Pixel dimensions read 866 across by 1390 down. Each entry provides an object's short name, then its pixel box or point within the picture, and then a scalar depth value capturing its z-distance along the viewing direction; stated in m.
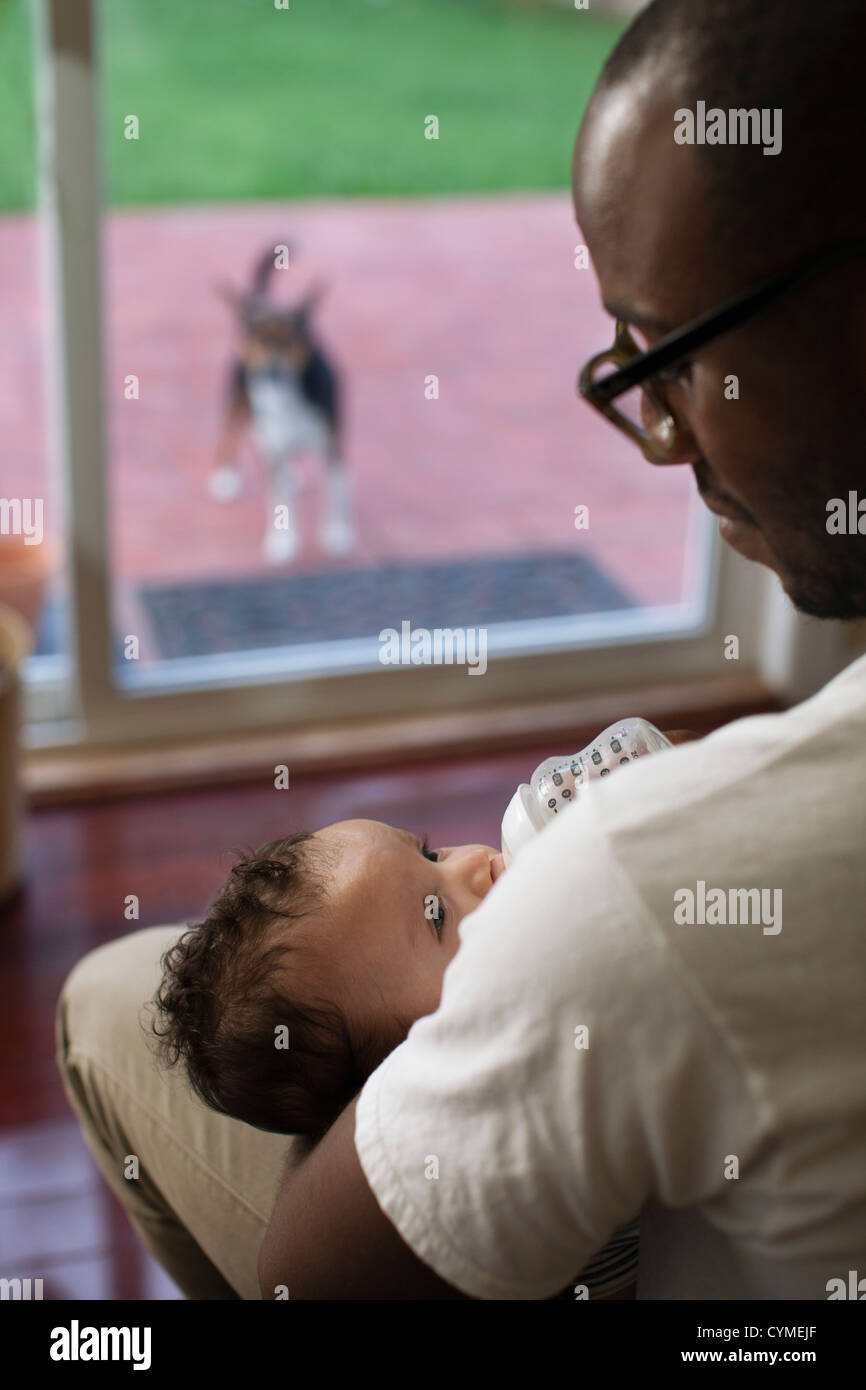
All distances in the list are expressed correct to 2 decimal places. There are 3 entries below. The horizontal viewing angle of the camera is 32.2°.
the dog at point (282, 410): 2.39
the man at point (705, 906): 0.66
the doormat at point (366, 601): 2.55
